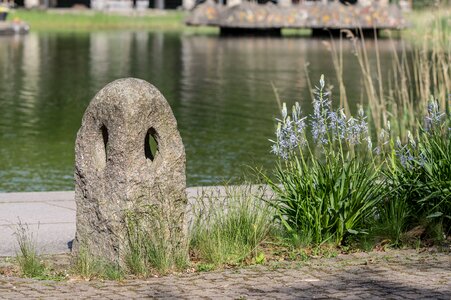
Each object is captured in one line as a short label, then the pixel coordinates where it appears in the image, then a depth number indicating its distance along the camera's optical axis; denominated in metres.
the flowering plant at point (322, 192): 10.47
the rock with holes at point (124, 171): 9.47
